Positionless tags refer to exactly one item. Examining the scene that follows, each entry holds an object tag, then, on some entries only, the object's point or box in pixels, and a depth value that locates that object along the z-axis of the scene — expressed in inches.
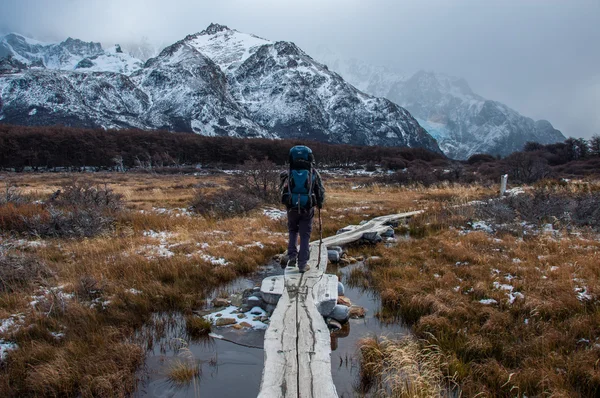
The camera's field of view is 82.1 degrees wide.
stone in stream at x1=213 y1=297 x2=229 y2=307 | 254.7
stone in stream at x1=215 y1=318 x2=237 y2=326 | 224.8
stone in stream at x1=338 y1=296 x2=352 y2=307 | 255.5
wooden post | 756.8
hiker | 280.4
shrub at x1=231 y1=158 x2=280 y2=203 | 767.7
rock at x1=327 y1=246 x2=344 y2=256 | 391.2
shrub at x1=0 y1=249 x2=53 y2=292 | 247.4
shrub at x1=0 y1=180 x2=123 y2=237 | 395.5
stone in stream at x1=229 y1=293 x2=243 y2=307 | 258.0
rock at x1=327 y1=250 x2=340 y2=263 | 374.0
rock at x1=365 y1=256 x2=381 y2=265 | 362.3
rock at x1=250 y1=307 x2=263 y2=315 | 245.6
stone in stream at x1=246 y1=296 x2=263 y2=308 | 253.4
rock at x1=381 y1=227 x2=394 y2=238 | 496.7
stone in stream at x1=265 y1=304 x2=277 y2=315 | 243.7
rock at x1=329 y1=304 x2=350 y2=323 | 232.7
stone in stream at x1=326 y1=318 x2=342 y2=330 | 224.5
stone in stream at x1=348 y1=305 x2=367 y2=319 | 241.0
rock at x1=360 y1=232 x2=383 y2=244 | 463.8
